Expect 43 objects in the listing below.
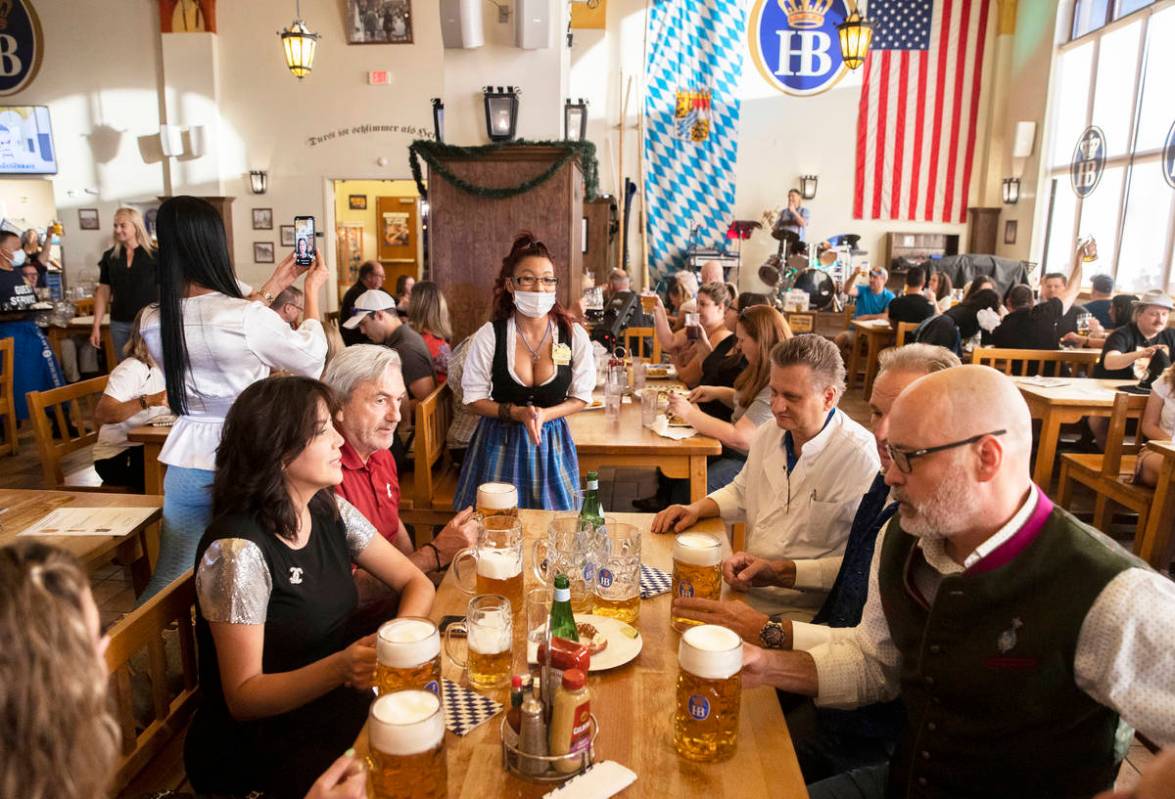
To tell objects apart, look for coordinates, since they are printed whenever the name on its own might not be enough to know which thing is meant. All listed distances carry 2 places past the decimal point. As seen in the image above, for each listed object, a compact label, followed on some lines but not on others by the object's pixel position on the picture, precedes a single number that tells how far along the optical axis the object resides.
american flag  12.06
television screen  11.84
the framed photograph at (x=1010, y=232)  12.05
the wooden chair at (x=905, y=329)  8.14
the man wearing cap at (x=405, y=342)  4.14
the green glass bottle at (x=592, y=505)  2.05
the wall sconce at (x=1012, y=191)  11.95
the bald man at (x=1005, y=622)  1.20
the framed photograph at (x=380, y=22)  11.25
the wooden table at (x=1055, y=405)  4.63
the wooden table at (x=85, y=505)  2.23
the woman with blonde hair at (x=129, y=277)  5.95
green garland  4.61
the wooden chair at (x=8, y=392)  5.47
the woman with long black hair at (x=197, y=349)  2.34
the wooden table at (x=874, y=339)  8.73
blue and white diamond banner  12.04
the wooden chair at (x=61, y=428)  3.00
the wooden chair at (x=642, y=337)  6.42
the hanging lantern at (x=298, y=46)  8.90
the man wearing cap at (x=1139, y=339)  5.42
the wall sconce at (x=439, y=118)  4.99
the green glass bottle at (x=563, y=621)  1.51
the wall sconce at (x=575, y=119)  6.01
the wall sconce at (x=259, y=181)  11.64
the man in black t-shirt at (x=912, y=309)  8.17
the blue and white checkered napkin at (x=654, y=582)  1.86
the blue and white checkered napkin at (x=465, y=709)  1.35
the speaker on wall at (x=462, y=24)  4.66
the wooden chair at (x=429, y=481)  3.32
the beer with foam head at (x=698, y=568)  1.77
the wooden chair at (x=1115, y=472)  3.88
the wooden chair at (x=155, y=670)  1.39
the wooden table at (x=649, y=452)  3.26
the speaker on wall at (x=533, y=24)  4.65
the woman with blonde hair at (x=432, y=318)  4.51
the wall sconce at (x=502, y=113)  4.71
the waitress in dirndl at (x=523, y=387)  3.11
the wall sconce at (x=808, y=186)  12.42
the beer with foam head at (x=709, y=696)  1.26
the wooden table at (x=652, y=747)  1.21
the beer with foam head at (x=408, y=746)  1.10
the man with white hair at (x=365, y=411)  2.27
